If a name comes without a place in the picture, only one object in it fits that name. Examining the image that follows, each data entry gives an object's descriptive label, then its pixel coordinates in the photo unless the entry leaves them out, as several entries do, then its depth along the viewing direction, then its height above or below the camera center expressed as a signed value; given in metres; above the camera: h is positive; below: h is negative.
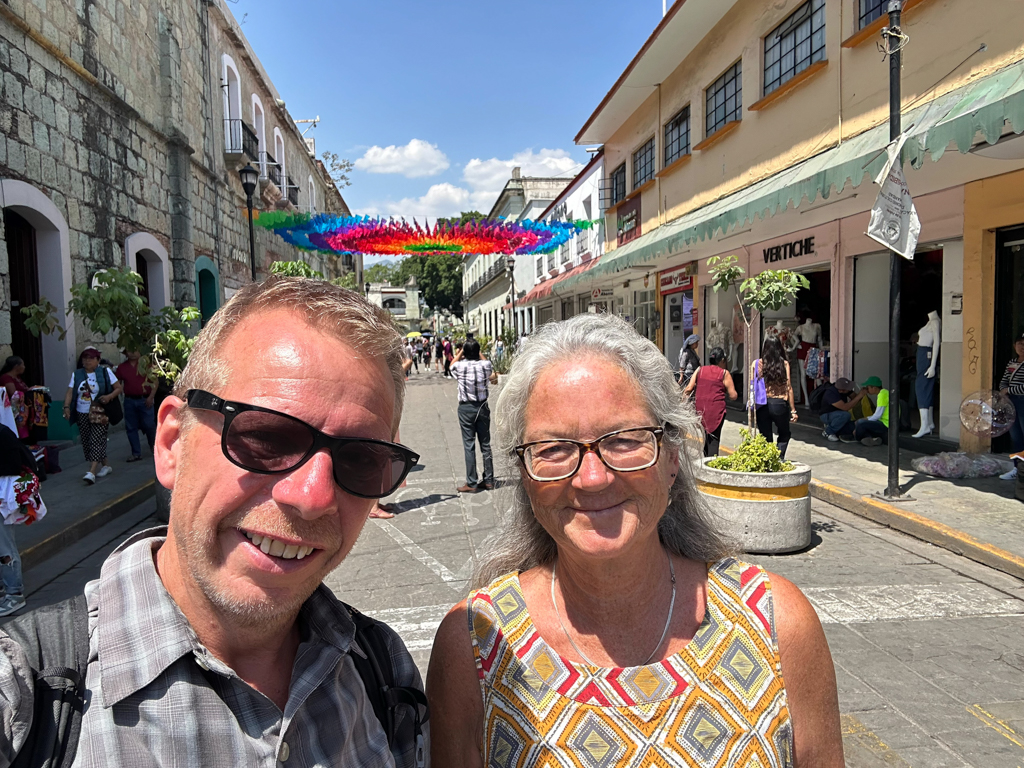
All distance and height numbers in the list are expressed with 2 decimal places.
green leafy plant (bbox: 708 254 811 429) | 6.83 +0.59
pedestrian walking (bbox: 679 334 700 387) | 9.38 -0.28
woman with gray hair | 1.38 -0.65
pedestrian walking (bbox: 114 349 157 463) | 8.86 -0.60
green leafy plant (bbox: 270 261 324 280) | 11.00 +1.46
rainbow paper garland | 16.31 +3.01
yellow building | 6.97 +2.06
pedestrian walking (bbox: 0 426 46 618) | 4.46 -1.02
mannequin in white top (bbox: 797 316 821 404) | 12.27 +0.04
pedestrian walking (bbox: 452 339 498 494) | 7.73 -0.73
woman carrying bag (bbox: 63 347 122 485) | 7.76 -0.57
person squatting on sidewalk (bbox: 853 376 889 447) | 9.52 -1.30
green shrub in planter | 5.29 -0.97
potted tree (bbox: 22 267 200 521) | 6.43 +0.32
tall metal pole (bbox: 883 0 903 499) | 6.06 +0.42
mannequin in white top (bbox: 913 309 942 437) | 9.06 -0.39
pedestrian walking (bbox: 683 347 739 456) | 7.37 -0.57
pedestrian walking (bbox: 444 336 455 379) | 31.51 -0.40
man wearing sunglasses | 0.97 -0.33
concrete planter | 5.20 -1.33
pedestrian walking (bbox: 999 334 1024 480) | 7.36 -0.60
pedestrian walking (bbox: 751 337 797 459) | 7.84 -0.61
